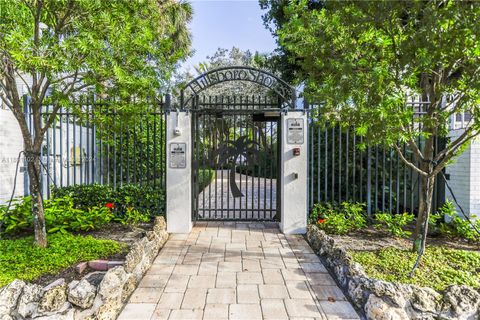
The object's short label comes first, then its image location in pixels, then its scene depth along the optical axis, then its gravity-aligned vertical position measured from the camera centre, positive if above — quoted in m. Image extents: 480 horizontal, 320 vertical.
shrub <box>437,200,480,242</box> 5.17 -1.19
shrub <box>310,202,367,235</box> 5.69 -1.14
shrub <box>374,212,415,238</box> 5.41 -1.16
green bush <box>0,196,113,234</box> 5.27 -1.05
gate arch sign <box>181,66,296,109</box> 6.08 +1.39
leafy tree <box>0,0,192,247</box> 3.67 +1.23
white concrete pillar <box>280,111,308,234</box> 5.97 -0.33
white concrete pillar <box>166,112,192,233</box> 5.96 -0.31
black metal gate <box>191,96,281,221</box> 6.39 +0.26
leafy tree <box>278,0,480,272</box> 3.29 +1.05
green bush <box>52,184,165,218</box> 6.38 -0.82
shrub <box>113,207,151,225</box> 6.16 -1.19
